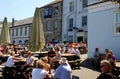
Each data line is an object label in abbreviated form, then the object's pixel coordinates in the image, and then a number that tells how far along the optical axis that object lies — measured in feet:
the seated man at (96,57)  24.32
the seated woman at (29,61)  16.79
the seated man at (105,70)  7.79
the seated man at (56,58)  19.52
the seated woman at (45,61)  11.91
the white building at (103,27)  25.62
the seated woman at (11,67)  16.71
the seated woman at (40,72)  10.80
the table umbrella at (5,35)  27.71
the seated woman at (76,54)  23.90
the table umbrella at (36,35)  23.06
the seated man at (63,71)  11.74
